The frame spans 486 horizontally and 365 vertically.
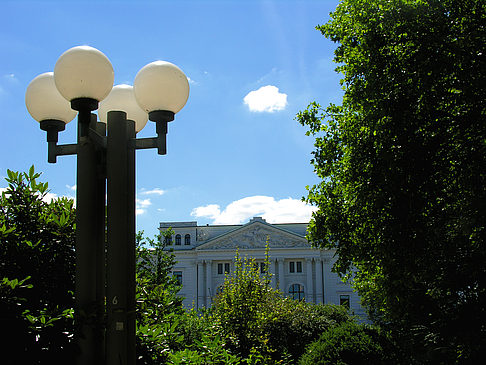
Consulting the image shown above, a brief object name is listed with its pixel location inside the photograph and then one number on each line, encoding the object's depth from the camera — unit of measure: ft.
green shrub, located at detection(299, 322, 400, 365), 37.42
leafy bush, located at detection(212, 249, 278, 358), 28.40
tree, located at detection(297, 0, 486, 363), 34.27
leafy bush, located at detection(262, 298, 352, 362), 54.80
